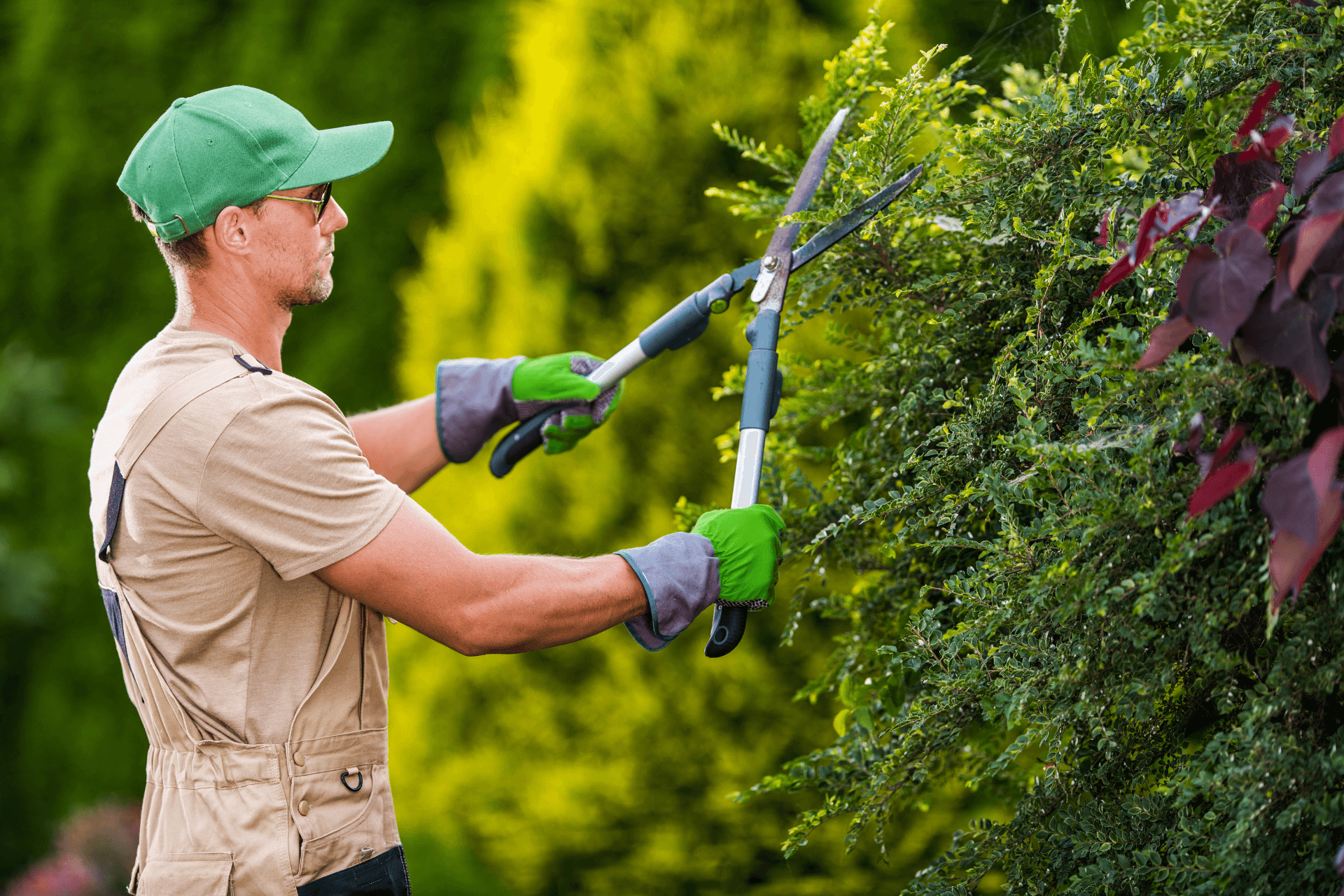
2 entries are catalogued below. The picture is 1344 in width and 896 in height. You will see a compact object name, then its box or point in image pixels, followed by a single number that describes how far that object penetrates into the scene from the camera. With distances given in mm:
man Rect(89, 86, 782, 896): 7188
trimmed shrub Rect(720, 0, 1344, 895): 6864
